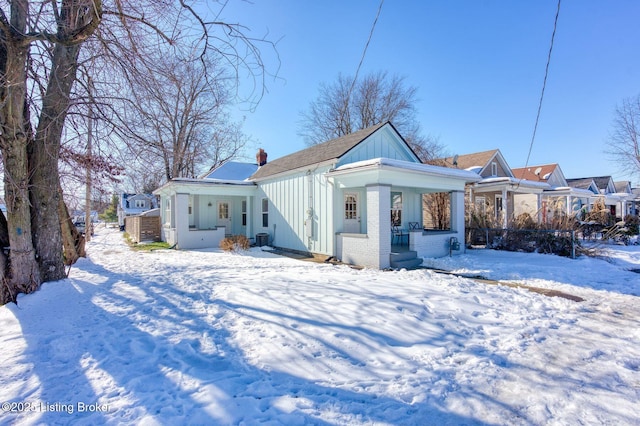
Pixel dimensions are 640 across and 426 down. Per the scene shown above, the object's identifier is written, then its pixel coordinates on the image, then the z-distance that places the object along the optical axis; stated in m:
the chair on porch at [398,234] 13.18
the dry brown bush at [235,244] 13.47
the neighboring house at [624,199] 28.33
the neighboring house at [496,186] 15.18
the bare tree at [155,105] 5.50
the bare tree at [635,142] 23.66
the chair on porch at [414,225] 13.75
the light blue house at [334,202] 9.84
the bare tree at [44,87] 4.71
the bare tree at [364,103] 29.80
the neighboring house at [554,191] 13.86
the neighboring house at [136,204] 45.69
